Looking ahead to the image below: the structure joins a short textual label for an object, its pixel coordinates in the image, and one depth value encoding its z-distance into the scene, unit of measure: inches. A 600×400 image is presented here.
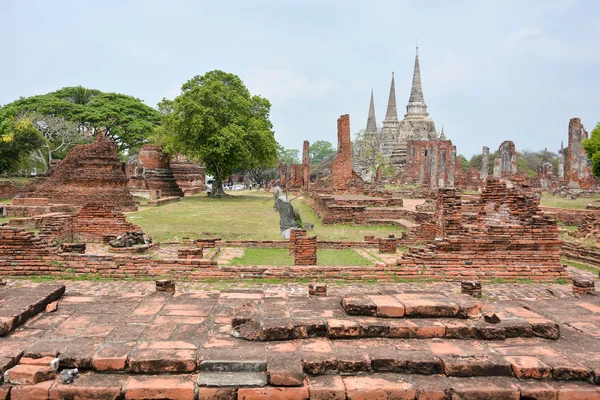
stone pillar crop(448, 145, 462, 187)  1540.4
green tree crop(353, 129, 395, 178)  1780.6
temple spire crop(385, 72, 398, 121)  2554.1
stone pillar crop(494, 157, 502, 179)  1518.2
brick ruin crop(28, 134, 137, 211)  711.1
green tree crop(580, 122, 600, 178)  991.5
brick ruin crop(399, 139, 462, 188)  1520.7
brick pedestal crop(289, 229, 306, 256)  348.8
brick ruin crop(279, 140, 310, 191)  1440.2
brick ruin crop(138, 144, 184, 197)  1053.4
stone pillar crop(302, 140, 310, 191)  1403.3
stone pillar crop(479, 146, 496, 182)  1591.9
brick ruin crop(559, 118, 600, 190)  1218.0
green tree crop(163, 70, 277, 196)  964.0
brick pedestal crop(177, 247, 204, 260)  297.9
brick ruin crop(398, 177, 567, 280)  281.4
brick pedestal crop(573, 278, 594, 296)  209.8
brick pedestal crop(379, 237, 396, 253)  379.2
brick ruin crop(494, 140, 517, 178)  1518.2
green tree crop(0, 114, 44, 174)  999.0
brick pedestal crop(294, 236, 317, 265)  307.3
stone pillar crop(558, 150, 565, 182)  1519.1
